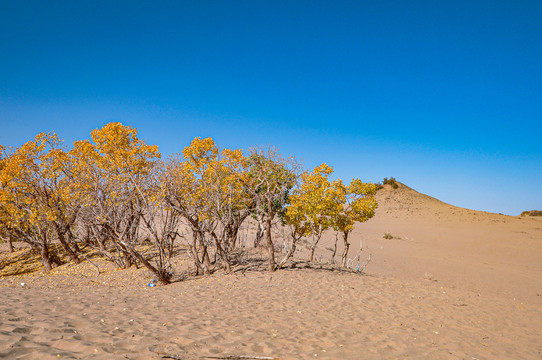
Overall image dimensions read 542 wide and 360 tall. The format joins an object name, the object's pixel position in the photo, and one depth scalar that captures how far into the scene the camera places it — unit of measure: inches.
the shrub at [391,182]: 2588.6
